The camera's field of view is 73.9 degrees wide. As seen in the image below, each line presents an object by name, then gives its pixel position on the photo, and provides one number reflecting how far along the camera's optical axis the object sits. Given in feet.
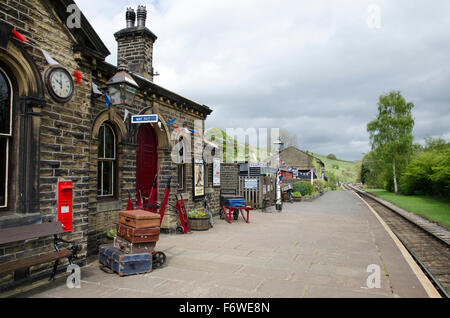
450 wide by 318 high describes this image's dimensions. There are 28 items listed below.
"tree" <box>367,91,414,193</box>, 115.65
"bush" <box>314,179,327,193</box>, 118.16
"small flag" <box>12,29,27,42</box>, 14.74
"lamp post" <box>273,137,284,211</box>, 50.08
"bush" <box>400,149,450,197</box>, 65.18
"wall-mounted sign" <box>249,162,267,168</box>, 57.36
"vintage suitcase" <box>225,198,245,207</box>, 37.47
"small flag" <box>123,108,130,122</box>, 24.36
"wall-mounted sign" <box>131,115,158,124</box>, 23.77
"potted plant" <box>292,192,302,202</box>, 73.56
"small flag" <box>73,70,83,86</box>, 18.54
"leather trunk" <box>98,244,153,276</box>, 16.67
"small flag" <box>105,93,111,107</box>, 22.34
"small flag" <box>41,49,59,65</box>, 16.25
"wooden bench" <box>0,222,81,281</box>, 13.47
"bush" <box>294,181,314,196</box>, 80.33
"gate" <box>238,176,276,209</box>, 53.88
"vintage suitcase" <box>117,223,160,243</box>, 16.90
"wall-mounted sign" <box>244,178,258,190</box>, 53.83
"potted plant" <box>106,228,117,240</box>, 20.39
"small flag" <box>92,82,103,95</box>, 20.97
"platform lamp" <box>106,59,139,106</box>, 20.56
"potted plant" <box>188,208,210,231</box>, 31.19
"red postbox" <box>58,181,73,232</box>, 17.08
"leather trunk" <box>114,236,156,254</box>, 17.08
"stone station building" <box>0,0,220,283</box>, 15.20
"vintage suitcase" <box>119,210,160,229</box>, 17.02
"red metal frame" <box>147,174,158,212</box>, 27.04
